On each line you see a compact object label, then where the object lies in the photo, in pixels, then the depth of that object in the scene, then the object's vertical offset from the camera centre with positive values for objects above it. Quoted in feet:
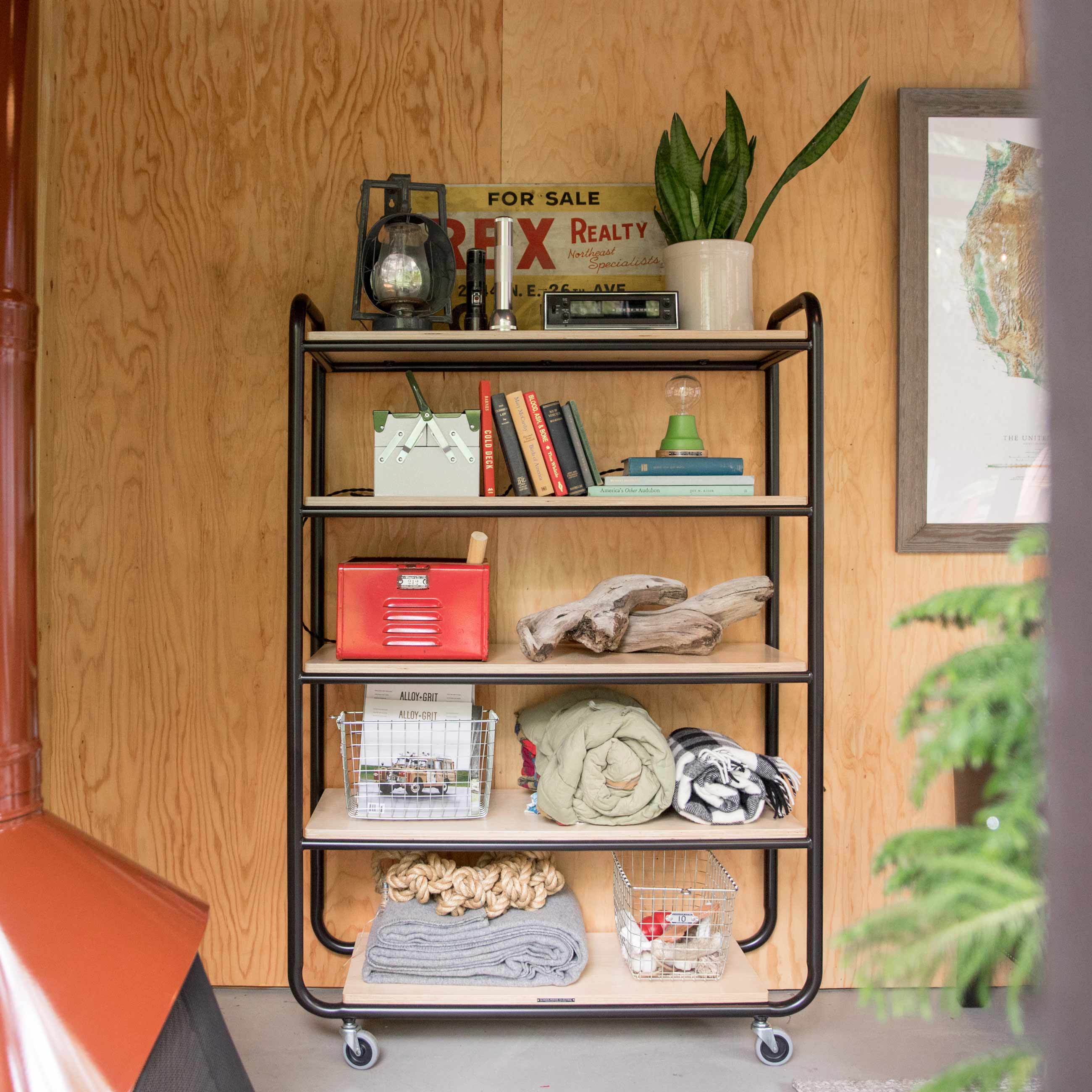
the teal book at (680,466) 6.34 +0.56
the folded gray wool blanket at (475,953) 6.37 -2.80
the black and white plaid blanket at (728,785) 6.41 -1.66
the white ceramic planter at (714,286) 6.59 +1.86
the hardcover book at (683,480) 6.29 +0.46
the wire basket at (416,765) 6.57 -1.55
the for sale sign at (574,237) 7.30 +2.46
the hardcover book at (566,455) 6.47 +0.65
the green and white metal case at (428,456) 6.33 +0.63
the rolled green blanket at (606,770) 6.27 -1.52
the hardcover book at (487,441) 6.45 +0.74
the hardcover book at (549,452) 6.42 +0.66
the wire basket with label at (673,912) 6.51 -2.72
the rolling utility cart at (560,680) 6.22 -0.90
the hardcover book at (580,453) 6.48 +0.66
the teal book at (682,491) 6.28 +0.38
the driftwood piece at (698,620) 6.54 -0.52
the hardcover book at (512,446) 6.46 +0.71
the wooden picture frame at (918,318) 7.22 +1.80
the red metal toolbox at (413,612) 6.34 -0.44
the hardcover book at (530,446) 6.43 +0.71
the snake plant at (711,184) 6.66 +2.64
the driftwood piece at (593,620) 6.40 -0.51
